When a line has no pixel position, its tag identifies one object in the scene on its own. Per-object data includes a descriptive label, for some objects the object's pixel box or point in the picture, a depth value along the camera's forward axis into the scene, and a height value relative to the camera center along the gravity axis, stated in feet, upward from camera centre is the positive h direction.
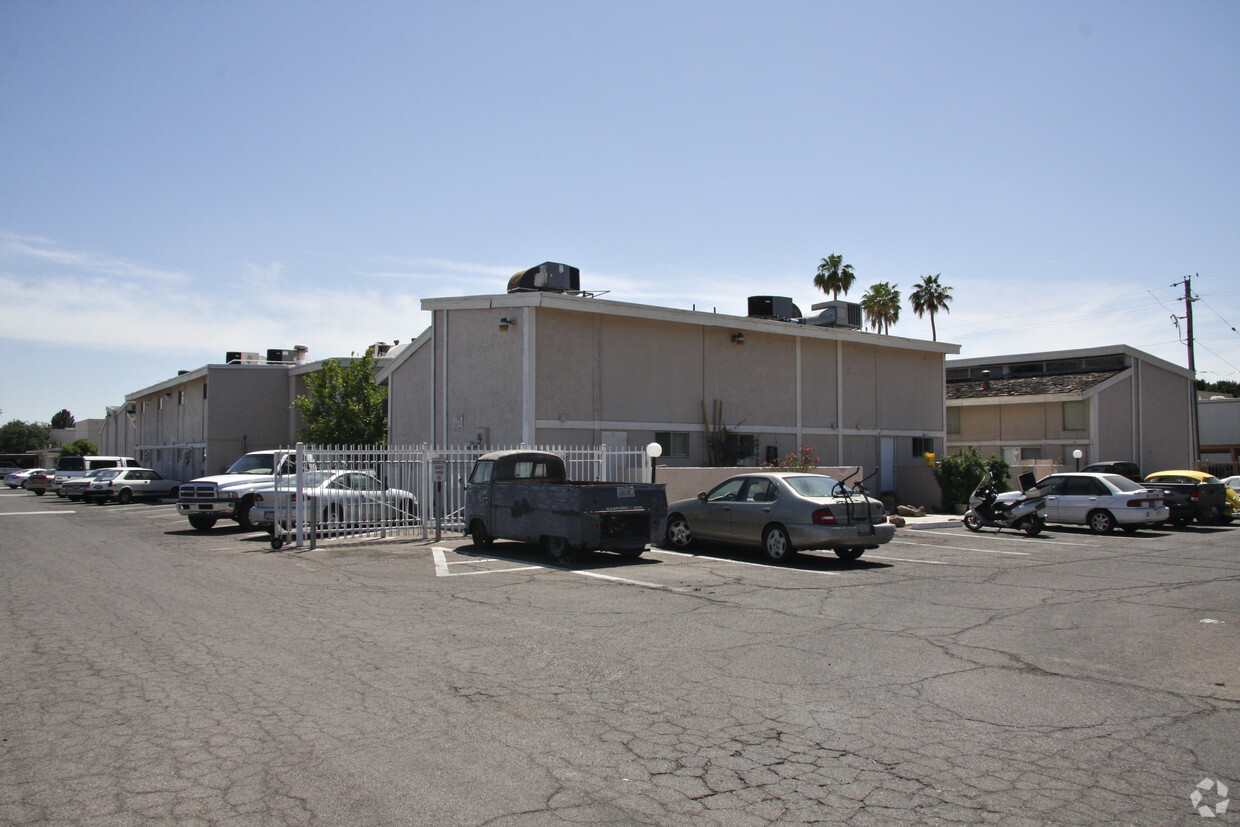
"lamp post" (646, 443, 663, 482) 57.23 +0.10
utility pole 132.57 +15.36
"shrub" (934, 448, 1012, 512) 88.53 -2.40
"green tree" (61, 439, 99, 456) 229.45 +2.29
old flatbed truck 43.86 -2.95
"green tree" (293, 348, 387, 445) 102.94 +5.72
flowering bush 72.54 -0.95
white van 123.10 -1.05
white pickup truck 65.72 -3.11
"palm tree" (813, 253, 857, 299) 166.61 +33.12
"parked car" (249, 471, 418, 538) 54.39 -2.95
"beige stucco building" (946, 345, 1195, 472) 122.52 +5.71
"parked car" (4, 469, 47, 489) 176.11 -4.20
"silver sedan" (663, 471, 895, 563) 44.62 -3.47
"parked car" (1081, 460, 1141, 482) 101.04 -2.39
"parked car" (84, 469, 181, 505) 116.26 -3.92
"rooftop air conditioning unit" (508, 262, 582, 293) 73.22 +14.74
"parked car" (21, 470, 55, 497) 139.95 -3.99
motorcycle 65.36 -4.61
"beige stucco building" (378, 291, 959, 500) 69.67 +6.33
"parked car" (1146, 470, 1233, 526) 73.31 -4.44
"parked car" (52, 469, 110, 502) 117.08 -3.68
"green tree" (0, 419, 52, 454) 355.77 +8.47
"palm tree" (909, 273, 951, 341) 185.37 +32.32
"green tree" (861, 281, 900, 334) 176.55 +29.39
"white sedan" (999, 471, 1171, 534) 67.00 -4.23
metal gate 53.42 -2.36
